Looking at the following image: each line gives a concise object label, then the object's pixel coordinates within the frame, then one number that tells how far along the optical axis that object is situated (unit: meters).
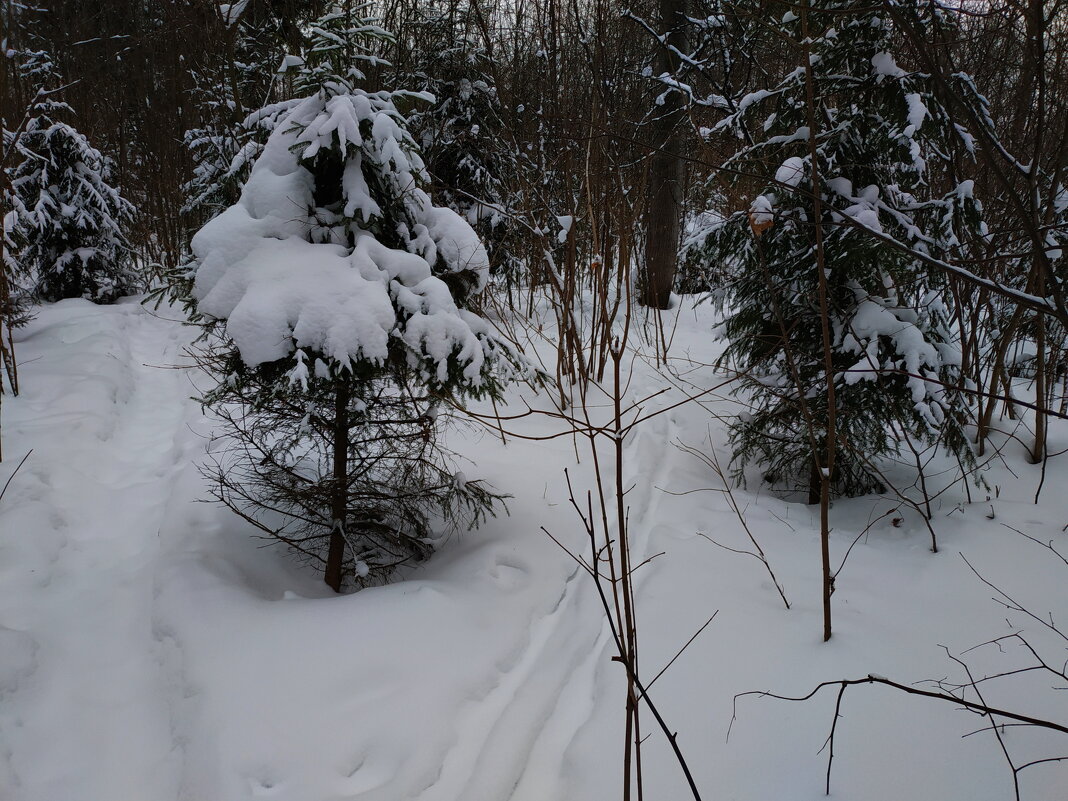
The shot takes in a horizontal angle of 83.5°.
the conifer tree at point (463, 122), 8.31
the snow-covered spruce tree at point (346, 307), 2.44
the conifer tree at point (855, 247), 3.30
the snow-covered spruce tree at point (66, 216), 9.91
